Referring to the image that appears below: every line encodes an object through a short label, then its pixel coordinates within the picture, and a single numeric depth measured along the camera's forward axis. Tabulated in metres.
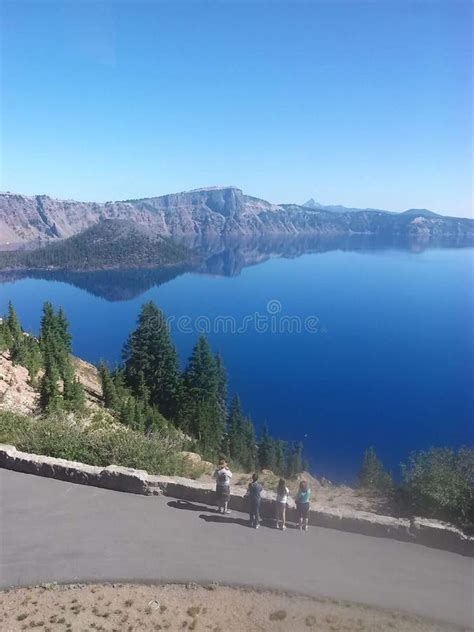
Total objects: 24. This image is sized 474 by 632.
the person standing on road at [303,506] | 9.88
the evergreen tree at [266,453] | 45.94
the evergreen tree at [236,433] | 43.38
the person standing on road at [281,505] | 10.02
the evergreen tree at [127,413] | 28.47
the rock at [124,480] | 11.20
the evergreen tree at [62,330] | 44.39
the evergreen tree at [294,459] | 46.04
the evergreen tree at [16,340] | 32.69
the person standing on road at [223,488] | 10.50
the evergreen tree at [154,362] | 43.22
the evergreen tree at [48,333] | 36.03
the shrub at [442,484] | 9.89
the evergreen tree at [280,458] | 45.28
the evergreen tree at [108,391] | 34.34
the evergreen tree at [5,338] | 32.88
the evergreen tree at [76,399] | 25.84
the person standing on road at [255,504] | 10.05
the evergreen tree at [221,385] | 51.47
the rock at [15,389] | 22.60
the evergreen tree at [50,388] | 25.19
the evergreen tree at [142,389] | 41.75
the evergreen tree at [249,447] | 42.81
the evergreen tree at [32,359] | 30.77
